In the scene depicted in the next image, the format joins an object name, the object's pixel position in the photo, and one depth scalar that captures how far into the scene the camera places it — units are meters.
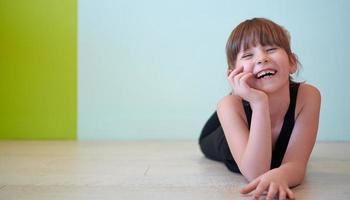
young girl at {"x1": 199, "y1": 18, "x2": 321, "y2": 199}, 0.78
